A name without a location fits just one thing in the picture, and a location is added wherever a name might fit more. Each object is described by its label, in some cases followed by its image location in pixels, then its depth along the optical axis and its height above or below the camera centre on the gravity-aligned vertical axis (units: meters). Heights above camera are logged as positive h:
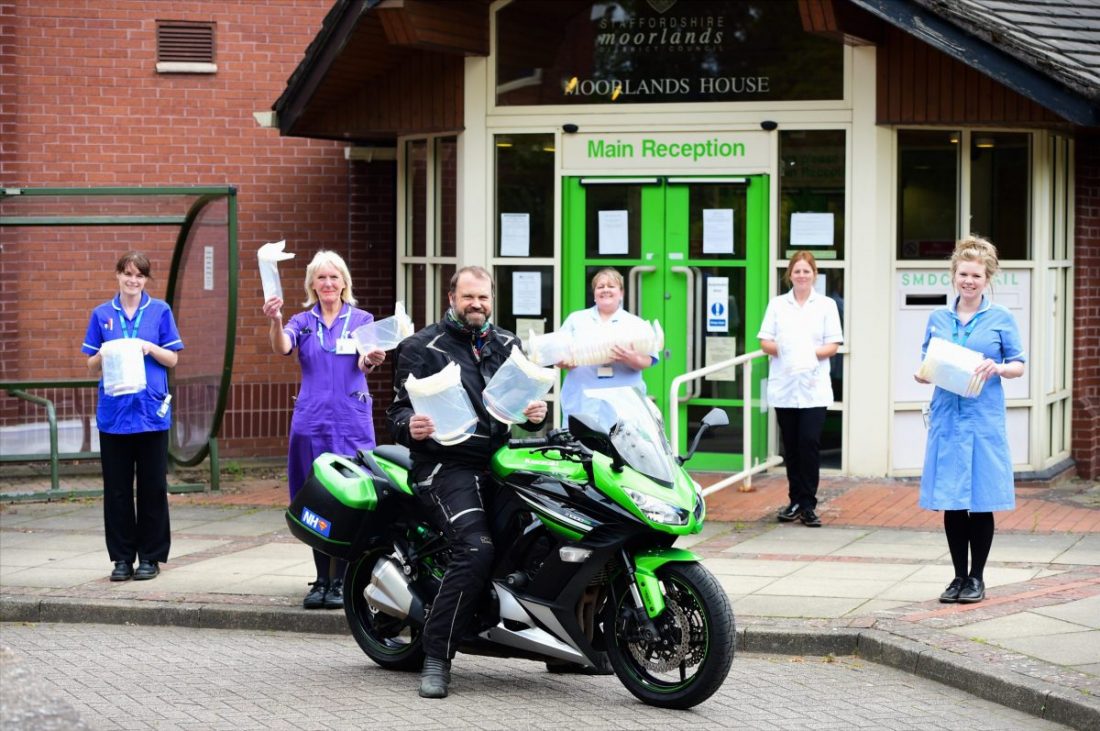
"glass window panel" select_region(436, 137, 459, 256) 13.34 +0.84
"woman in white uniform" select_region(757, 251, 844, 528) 10.63 -0.51
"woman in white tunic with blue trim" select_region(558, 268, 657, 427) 9.88 -0.42
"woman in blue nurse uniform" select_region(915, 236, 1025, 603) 7.95 -0.68
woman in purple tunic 8.38 -0.47
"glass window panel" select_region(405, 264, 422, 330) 13.83 +0.02
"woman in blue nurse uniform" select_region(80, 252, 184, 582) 9.32 -0.84
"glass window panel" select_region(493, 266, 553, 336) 12.95 -0.01
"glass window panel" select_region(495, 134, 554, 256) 12.91 +0.87
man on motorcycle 6.62 -0.66
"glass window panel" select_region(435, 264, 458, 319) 13.63 +0.09
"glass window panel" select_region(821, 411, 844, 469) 12.36 -1.11
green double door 12.50 +0.19
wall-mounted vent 14.23 +2.24
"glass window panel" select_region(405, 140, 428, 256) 13.73 +0.83
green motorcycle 6.20 -1.09
